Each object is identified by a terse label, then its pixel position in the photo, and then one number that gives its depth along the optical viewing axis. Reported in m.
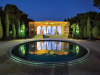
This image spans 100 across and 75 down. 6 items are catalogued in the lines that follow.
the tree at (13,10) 26.61
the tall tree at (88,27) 17.37
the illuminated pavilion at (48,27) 30.00
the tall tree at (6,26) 16.24
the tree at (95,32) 15.19
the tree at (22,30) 20.88
